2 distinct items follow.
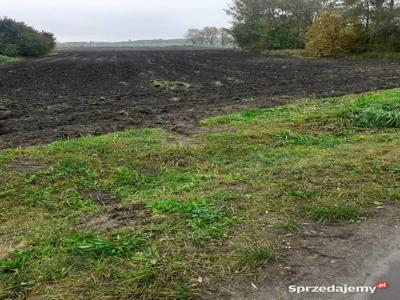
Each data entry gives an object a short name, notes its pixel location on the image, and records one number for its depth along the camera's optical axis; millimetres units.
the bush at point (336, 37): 37938
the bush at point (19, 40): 48109
